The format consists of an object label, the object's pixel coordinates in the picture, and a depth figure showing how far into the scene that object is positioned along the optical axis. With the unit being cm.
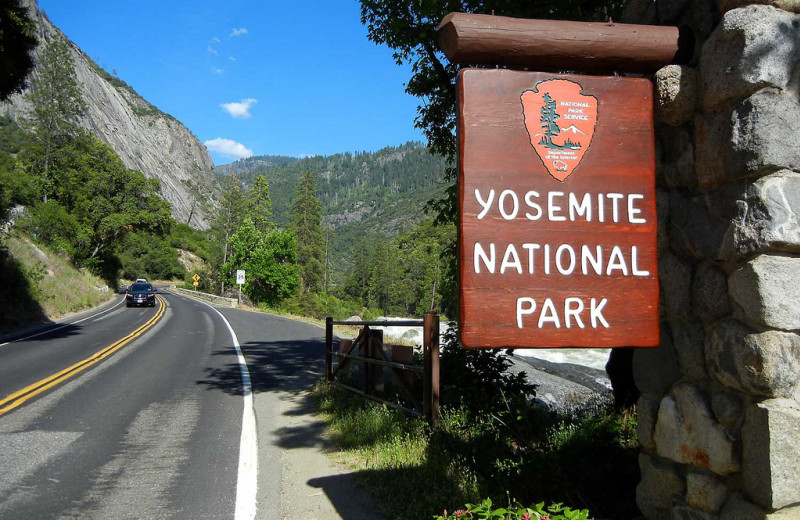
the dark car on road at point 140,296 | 3809
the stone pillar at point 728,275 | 249
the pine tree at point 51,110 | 5759
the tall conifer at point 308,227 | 8131
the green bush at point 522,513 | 282
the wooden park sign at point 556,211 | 294
